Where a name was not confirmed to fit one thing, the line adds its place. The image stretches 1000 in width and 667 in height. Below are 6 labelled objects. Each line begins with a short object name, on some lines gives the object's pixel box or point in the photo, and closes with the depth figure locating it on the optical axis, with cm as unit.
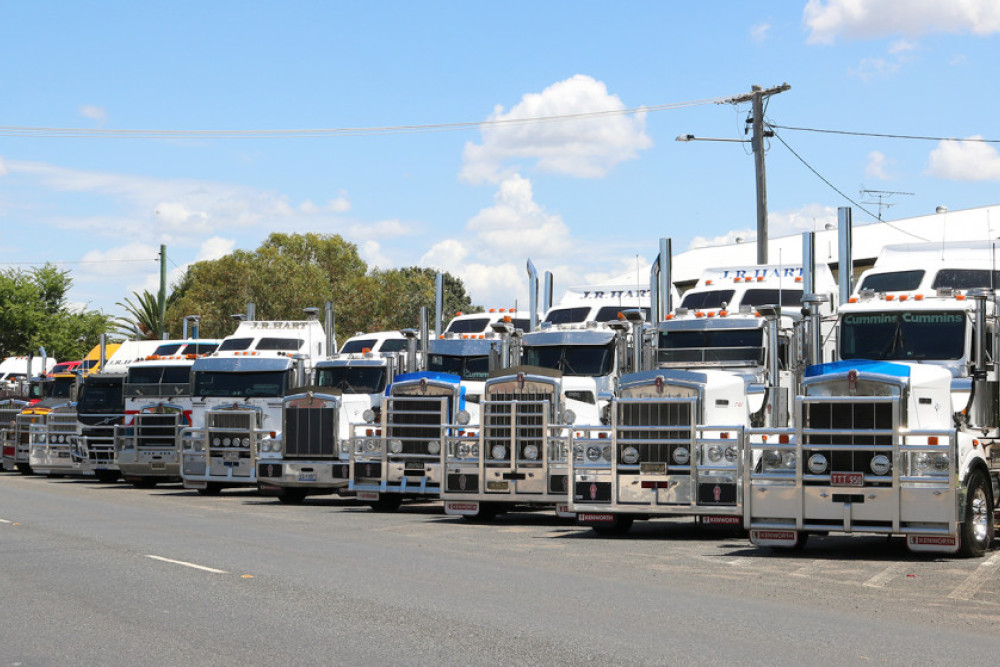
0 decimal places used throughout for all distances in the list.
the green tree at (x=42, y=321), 7369
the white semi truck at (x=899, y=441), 1606
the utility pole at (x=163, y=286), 6441
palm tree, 7372
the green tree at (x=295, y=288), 6294
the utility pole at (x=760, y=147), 3319
